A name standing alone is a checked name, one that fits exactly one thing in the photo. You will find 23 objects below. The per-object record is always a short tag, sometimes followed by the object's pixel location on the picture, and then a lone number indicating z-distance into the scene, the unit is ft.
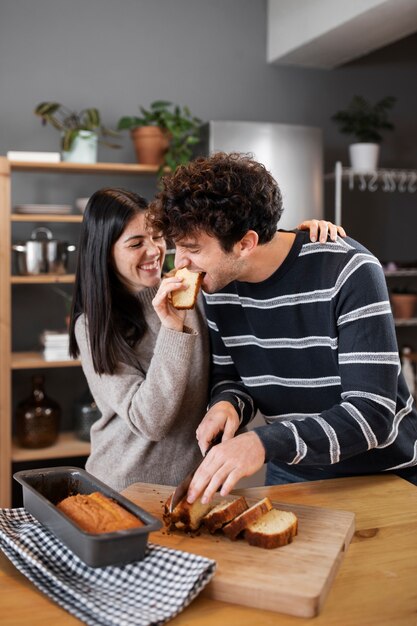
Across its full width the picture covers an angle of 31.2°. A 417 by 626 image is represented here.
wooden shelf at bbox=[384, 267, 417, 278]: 14.10
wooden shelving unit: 11.89
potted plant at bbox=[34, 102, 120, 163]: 12.43
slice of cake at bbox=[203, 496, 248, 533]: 4.55
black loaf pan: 3.81
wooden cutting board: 3.81
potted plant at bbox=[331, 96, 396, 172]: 14.32
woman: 6.03
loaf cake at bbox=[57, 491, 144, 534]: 3.96
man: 5.02
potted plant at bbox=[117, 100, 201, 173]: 12.65
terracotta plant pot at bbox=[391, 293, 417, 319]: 14.55
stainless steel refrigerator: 13.03
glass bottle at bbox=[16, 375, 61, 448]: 12.37
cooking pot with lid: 12.19
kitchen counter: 3.71
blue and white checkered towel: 3.60
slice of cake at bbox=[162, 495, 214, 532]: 4.56
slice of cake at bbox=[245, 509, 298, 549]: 4.31
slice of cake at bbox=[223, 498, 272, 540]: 4.44
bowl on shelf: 12.69
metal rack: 13.76
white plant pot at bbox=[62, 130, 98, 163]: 12.47
